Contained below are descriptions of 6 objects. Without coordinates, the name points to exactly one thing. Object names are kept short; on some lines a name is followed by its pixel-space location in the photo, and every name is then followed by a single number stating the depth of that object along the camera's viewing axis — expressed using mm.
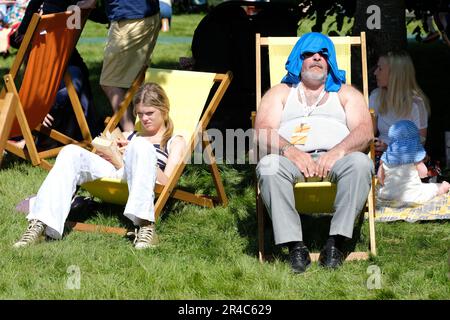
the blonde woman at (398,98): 13242
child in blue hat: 12711
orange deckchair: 13648
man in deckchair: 10492
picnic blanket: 12336
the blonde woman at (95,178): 11148
